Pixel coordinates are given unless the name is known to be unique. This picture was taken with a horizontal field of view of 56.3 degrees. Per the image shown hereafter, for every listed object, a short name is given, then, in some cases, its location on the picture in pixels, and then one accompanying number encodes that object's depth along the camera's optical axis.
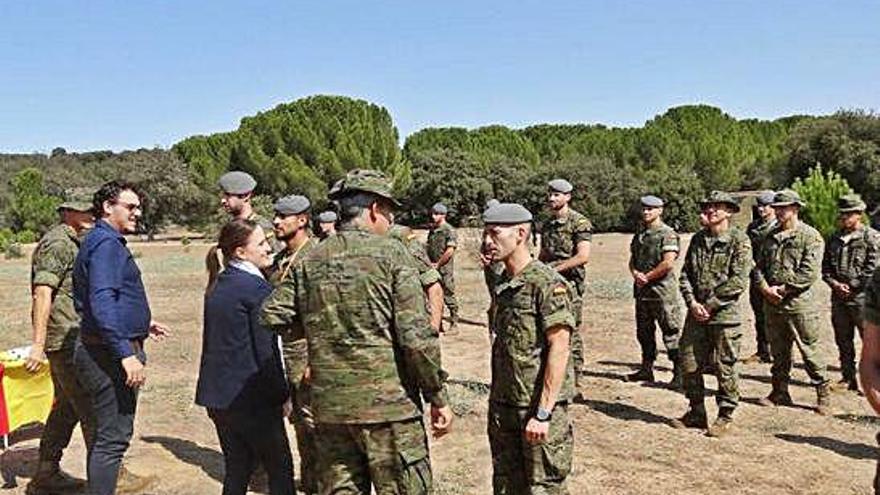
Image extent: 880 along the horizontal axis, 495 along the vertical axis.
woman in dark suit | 3.94
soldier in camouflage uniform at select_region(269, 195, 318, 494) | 4.36
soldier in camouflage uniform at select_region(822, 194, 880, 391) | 7.46
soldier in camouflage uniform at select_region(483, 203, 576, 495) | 3.78
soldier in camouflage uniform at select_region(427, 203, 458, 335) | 11.57
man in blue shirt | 4.22
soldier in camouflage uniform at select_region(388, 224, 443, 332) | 4.93
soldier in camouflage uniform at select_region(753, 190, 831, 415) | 7.20
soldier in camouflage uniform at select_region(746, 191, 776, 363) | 8.85
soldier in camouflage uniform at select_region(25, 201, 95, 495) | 5.03
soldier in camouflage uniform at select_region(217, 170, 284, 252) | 5.05
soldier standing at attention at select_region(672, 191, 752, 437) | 6.31
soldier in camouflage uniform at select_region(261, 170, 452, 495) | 3.45
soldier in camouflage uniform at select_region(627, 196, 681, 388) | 7.89
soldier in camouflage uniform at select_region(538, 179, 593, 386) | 7.40
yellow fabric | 6.41
